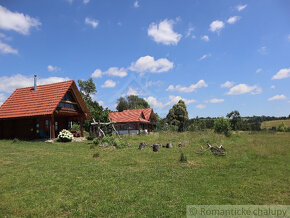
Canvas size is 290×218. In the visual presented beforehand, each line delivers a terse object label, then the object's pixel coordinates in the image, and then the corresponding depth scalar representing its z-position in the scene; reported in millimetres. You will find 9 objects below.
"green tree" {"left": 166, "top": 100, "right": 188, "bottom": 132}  42875
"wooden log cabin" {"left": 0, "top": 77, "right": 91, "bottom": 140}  19344
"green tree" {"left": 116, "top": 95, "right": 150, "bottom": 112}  63812
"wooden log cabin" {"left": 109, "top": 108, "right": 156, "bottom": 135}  36284
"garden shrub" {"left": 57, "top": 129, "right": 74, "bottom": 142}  18969
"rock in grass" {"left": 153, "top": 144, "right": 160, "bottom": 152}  12434
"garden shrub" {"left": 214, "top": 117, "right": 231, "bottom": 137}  24961
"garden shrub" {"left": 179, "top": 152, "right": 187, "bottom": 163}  8945
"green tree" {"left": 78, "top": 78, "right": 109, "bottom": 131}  39688
